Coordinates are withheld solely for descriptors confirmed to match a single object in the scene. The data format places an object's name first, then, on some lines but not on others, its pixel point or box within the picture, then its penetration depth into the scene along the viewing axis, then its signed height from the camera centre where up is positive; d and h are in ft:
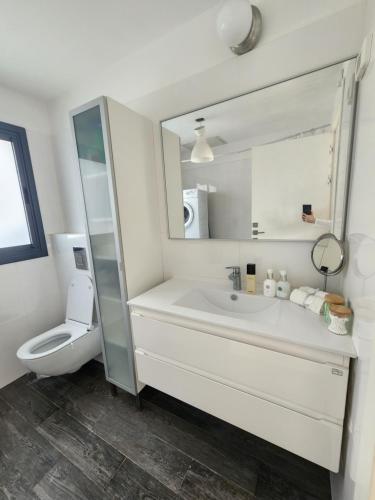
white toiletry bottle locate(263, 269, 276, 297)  3.95 -1.48
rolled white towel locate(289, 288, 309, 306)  3.55 -1.55
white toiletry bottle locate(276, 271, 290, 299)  3.83 -1.48
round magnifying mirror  3.28 -0.84
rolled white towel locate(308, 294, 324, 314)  3.30 -1.57
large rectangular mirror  3.35 +0.82
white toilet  4.98 -3.22
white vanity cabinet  2.71 -2.64
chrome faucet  4.39 -1.43
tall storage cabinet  4.02 -0.02
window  5.76 +0.46
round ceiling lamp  3.25 +2.84
